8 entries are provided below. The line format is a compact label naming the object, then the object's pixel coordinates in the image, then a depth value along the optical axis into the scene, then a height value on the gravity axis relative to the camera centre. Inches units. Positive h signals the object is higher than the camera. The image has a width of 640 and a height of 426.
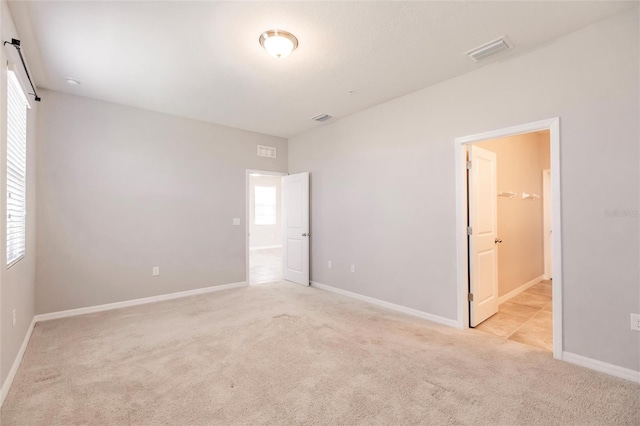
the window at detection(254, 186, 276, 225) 414.6 +14.5
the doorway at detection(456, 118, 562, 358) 107.1 -12.3
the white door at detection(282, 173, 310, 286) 208.5 -9.6
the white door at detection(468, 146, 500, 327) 129.6 -10.3
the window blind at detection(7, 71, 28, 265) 92.4 +16.7
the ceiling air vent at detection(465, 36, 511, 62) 101.7 +59.9
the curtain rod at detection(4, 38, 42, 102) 84.0 +50.7
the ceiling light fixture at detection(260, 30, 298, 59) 95.3 +57.7
